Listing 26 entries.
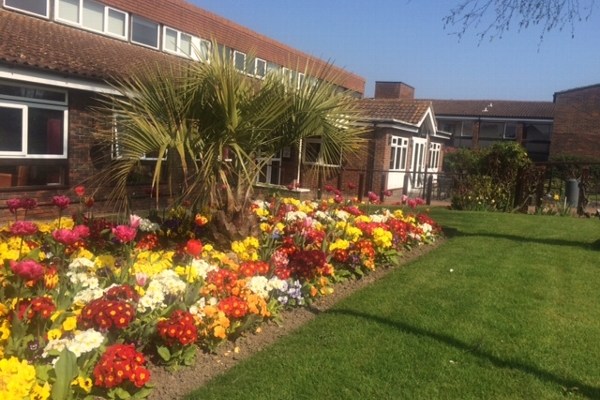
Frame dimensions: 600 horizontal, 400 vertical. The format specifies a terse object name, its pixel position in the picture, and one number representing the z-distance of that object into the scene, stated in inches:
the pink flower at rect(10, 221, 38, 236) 152.3
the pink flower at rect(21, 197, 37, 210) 204.3
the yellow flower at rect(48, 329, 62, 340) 121.2
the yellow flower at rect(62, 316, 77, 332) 125.4
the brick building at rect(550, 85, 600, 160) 1337.4
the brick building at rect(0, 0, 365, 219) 391.2
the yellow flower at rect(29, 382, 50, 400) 103.0
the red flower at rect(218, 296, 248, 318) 150.3
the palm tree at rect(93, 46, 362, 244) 210.4
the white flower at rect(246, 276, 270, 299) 166.7
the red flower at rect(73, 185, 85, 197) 241.3
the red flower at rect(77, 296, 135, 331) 122.2
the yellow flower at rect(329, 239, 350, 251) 229.5
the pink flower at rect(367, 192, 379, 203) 305.7
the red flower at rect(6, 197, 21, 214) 207.6
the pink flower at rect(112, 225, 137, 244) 158.9
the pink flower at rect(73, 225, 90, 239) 163.0
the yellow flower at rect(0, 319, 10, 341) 118.5
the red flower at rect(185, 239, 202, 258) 155.3
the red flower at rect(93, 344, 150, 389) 113.0
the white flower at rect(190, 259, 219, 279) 168.4
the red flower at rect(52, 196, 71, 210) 211.0
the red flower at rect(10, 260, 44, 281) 113.9
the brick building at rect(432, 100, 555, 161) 1505.9
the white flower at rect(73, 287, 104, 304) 140.0
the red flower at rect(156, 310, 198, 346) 133.3
